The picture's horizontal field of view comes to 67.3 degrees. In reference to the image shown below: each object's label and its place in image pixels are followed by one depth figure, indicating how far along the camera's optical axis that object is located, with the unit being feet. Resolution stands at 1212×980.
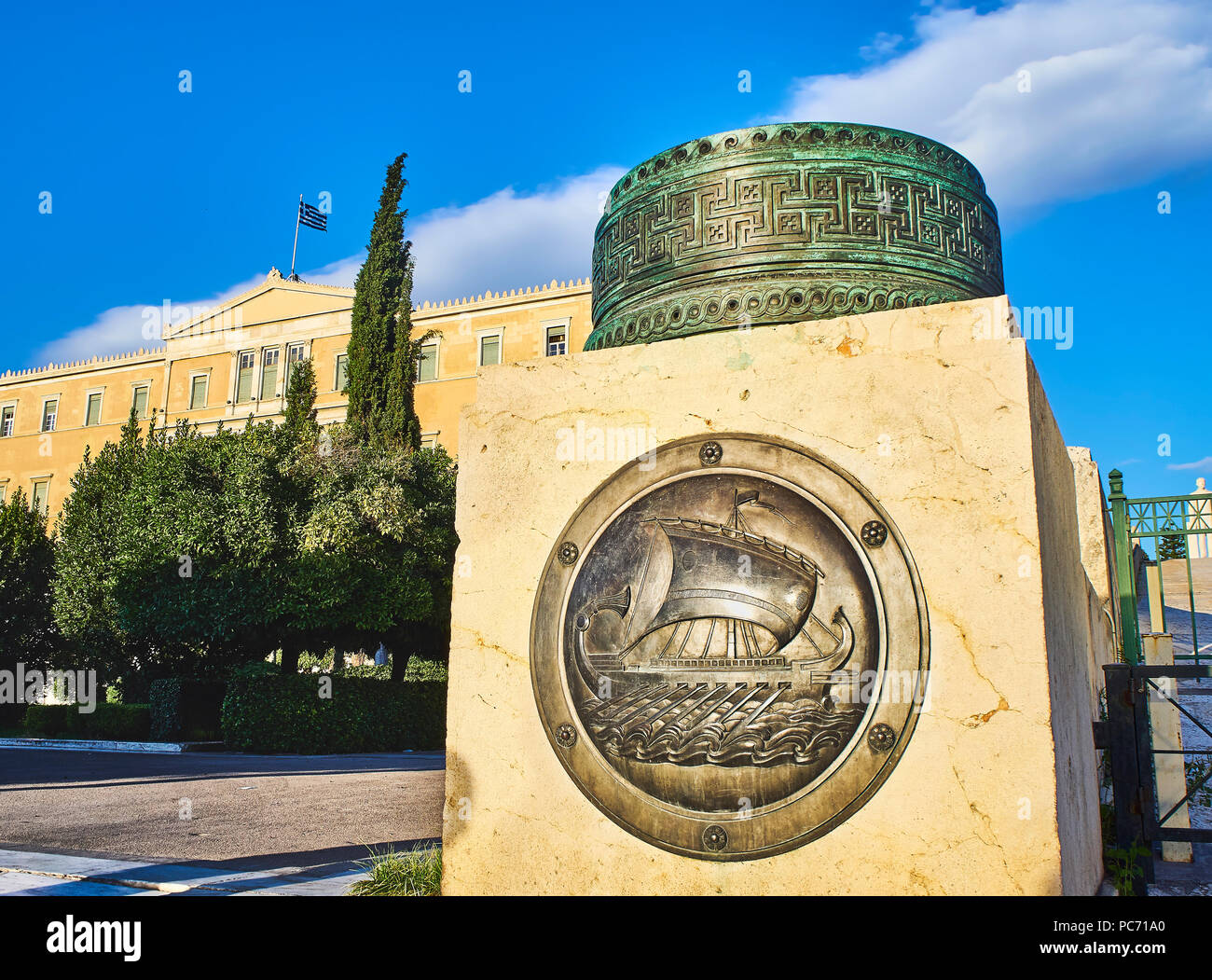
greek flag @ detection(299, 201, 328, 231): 135.33
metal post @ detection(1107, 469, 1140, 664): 34.04
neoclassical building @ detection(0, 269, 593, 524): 114.21
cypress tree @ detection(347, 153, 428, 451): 93.76
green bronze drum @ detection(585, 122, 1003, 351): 9.91
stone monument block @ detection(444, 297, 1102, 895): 8.38
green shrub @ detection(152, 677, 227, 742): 67.77
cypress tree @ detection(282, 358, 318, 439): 91.19
